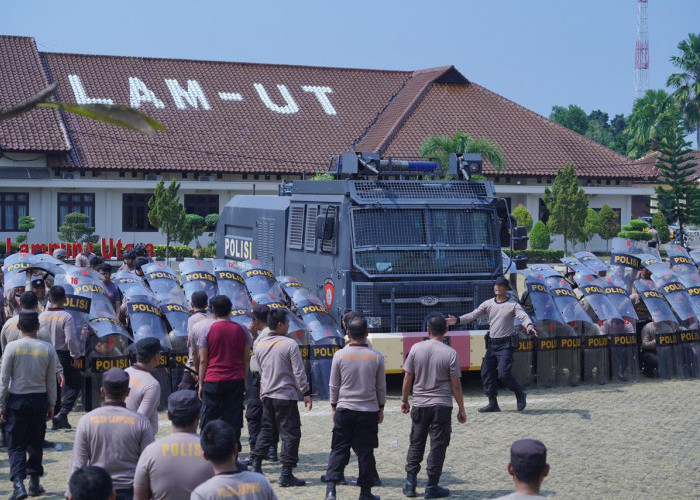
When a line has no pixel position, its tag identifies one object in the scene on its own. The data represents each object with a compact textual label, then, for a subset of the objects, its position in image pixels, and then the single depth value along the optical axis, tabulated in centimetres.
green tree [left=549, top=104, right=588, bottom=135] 12381
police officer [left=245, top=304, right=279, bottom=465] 1040
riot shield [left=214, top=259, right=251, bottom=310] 1502
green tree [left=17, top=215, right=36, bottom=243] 3803
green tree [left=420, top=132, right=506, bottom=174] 3525
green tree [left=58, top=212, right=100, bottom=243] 3794
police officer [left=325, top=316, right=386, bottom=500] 909
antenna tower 9575
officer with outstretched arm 1336
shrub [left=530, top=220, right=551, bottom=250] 4334
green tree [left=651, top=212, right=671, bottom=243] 4669
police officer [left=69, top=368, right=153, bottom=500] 640
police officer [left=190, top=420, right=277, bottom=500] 521
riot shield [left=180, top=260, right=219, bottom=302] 1512
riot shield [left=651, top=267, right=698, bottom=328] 1652
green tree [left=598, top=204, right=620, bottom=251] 4456
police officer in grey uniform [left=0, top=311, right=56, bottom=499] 906
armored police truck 1444
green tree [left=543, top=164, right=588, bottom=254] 4250
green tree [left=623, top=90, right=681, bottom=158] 6988
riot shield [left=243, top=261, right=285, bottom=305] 1498
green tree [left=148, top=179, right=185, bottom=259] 3722
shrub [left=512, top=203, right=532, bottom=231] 4320
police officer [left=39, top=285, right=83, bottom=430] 1155
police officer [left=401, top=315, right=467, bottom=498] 937
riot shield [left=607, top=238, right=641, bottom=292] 1820
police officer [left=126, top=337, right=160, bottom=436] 743
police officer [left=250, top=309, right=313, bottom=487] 965
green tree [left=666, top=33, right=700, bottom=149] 7044
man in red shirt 967
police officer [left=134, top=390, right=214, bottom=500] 579
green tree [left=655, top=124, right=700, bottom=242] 4712
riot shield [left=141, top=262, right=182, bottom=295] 1485
